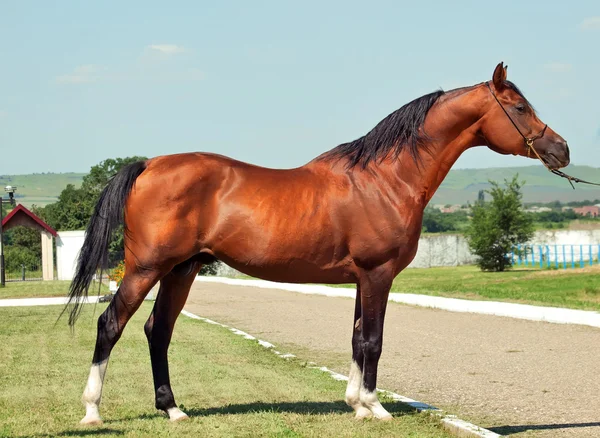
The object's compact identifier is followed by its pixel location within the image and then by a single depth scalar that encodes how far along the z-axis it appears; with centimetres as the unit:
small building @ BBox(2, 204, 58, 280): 4128
